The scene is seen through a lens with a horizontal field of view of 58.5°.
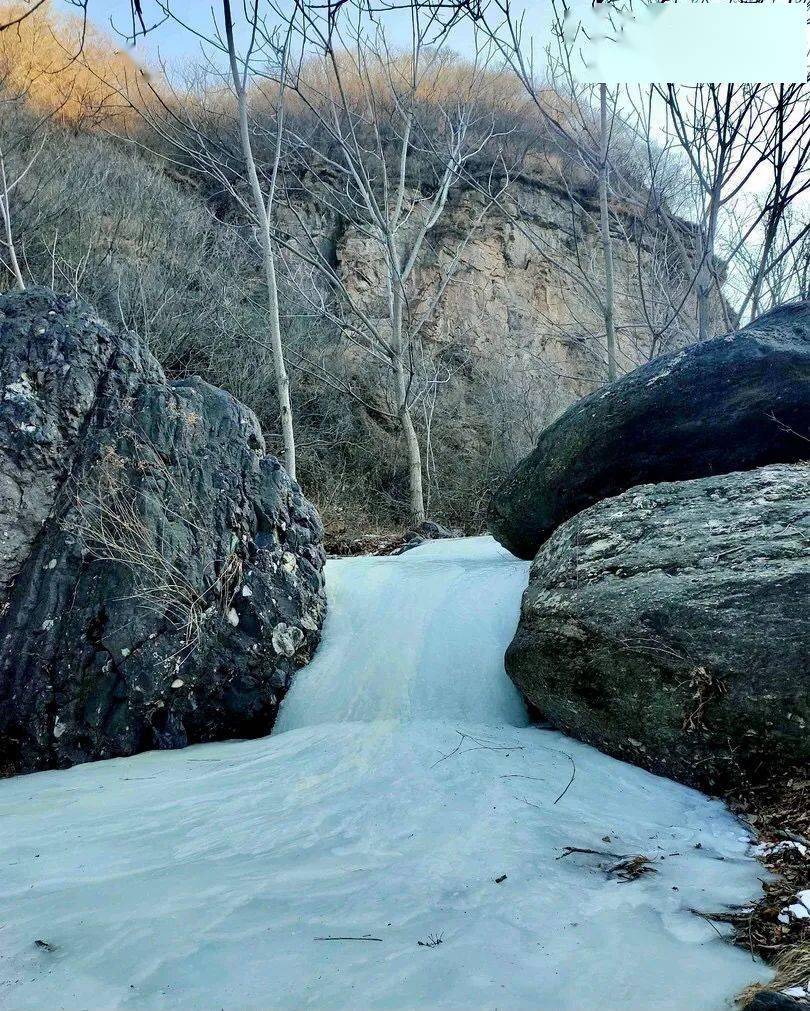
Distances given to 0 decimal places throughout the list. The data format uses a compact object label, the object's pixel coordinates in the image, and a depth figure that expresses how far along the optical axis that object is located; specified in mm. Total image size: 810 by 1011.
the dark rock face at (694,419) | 3787
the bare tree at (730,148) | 3805
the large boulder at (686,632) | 2465
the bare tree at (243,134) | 7868
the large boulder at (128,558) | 3500
